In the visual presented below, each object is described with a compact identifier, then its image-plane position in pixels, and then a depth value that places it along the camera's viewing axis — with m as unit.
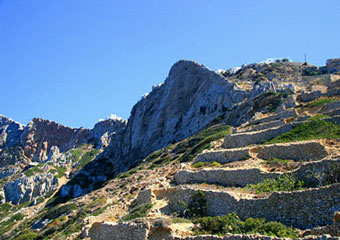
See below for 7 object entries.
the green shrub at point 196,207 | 15.16
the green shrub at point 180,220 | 14.02
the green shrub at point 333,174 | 12.64
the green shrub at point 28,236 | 34.22
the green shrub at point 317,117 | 23.78
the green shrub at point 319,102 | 31.81
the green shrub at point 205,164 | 21.45
